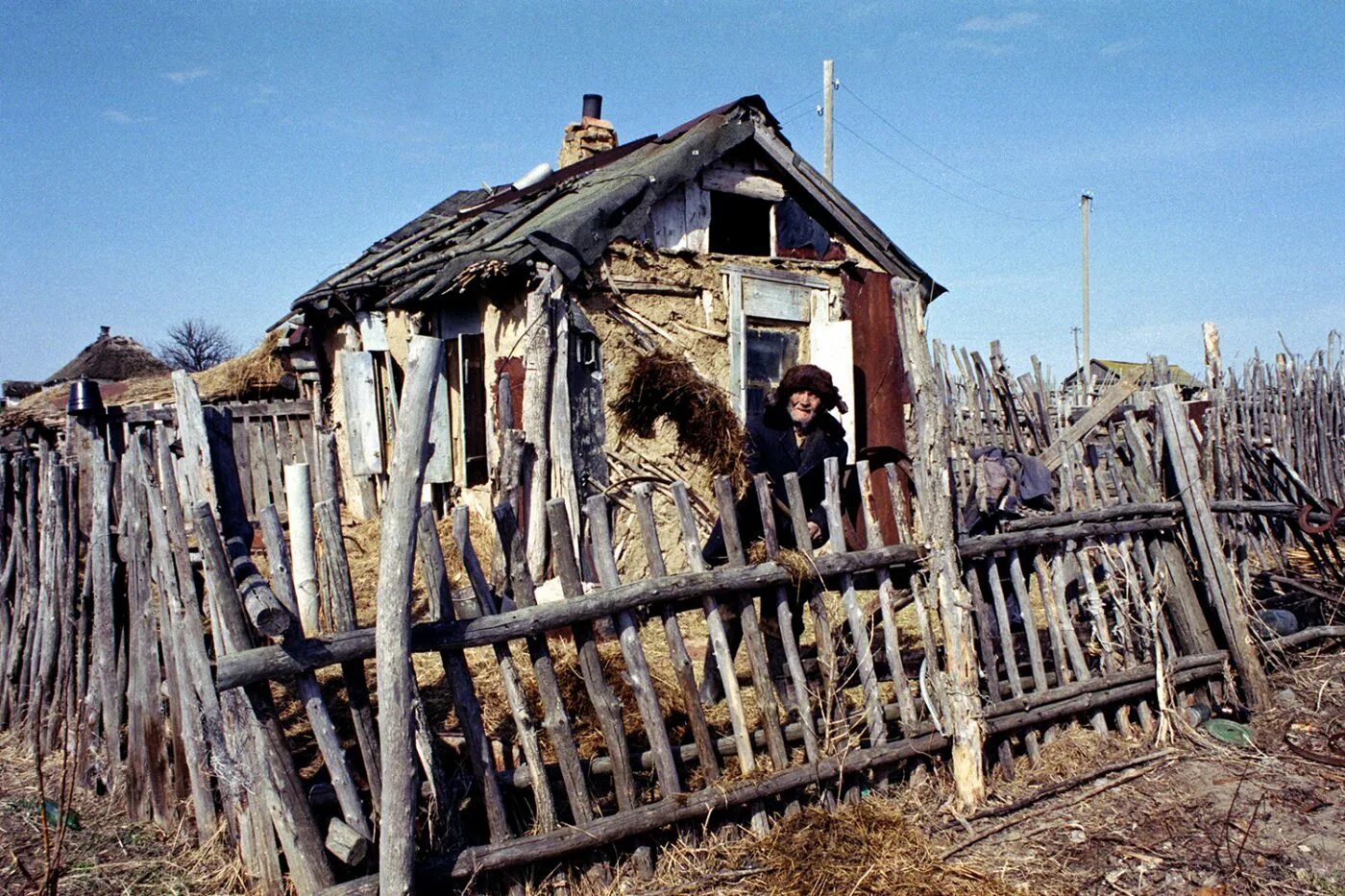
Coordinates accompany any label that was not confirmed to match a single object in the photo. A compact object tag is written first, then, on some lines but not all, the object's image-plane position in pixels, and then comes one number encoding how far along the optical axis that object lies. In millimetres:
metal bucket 4230
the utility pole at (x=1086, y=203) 34875
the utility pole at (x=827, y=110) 18484
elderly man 4785
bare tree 44219
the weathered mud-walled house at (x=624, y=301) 7203
